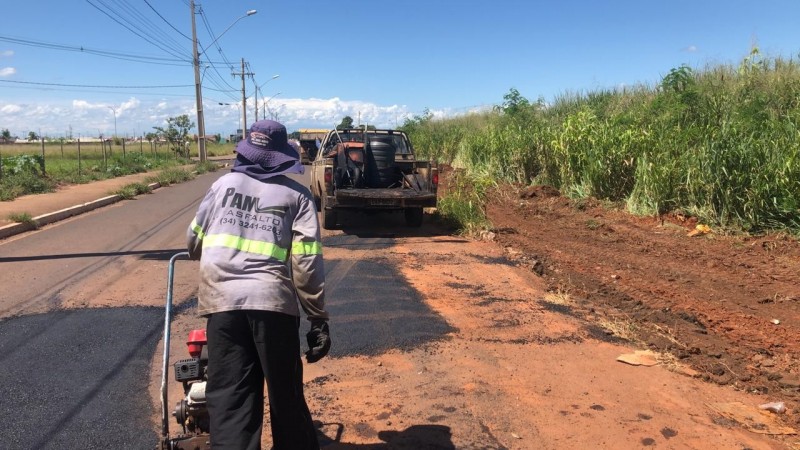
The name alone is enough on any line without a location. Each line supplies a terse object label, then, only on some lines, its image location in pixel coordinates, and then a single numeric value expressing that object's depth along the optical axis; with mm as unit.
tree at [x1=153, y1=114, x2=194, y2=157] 40125
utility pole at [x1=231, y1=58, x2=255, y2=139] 53188
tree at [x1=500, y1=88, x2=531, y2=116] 20891
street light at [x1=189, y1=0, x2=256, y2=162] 31062
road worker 2623
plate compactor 2879
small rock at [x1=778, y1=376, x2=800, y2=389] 4271
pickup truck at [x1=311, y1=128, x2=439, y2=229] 10094
